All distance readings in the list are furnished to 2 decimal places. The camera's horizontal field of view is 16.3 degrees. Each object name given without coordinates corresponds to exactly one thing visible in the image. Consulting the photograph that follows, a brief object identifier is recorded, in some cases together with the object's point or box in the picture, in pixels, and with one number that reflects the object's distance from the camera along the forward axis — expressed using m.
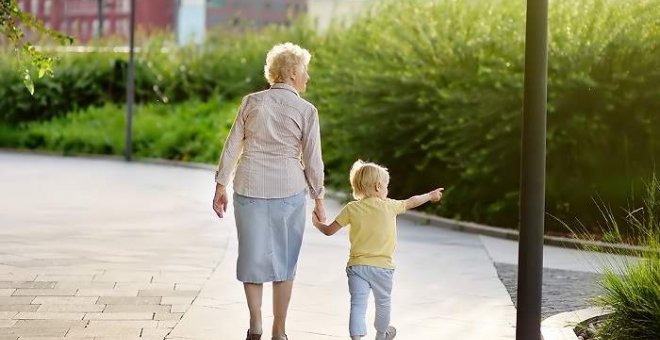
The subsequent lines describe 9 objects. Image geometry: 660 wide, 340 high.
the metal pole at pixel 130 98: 50.57
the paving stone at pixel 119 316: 14.72
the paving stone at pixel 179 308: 15.39
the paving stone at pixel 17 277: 17.67
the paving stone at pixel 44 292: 16.38
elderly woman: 12.72
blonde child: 12.56
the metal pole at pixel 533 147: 12.03
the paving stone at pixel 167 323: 14.32
